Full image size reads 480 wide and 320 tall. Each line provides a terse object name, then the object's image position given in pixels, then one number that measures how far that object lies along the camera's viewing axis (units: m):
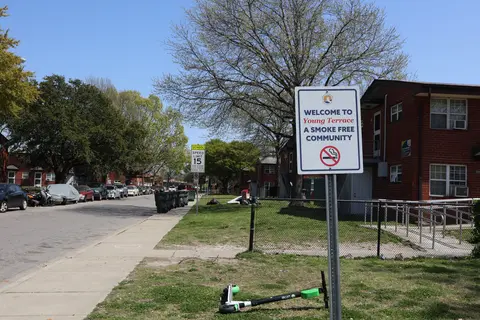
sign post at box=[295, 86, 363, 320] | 3.57
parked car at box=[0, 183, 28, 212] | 24.62
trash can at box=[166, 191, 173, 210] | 27.37
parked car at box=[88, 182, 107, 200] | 45.41
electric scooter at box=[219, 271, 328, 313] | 5.58
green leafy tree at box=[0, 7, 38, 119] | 22.64
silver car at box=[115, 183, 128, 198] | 53.10
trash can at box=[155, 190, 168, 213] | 25.64
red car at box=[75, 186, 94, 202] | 39.72
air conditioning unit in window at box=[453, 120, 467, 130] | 20.05
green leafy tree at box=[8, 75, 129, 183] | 40.50
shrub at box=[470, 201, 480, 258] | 10.39
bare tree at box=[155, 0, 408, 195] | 23.12
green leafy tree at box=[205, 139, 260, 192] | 79.44
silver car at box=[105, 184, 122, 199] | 48.00
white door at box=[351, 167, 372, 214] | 24.09
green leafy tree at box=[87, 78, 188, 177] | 68.56
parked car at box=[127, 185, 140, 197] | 62.04
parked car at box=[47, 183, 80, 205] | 33.22
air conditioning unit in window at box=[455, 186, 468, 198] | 19.62
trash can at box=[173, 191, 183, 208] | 30.67
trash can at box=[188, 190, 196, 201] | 45.40
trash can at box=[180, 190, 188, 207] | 33.16
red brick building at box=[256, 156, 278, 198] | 75.25
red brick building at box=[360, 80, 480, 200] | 19.72
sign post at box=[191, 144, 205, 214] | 22.36
